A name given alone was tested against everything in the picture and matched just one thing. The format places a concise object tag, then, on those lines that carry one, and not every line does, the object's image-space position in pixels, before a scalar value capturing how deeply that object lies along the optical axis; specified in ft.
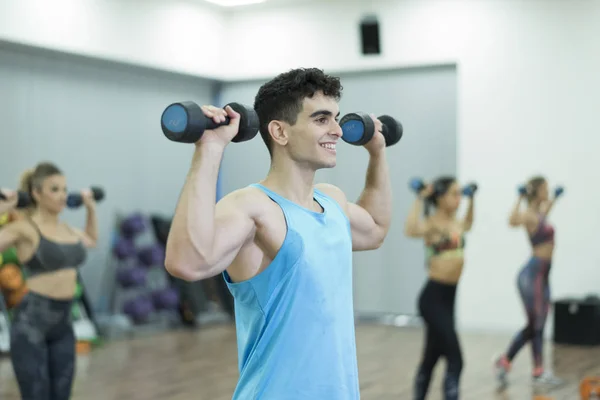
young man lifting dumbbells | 5.25
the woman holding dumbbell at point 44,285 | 11.84
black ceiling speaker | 23.58
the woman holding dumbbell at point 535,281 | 18.08
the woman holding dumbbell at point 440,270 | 14.08
